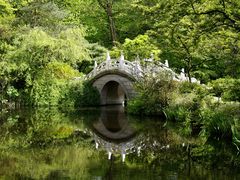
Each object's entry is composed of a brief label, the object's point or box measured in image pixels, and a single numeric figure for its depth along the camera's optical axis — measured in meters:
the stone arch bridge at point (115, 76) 24.10
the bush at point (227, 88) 13.07
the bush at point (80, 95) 27.47
